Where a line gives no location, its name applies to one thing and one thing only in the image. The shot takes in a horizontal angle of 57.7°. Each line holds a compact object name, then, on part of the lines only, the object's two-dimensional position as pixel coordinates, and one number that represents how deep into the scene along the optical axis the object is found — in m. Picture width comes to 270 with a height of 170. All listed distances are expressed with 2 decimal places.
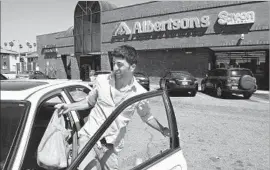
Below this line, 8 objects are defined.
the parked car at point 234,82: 12.27
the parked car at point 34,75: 25.69
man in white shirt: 2.08
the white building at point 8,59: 65.45
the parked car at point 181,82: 13.38
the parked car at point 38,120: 1.74
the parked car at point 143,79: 16.22
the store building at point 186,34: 18.05
